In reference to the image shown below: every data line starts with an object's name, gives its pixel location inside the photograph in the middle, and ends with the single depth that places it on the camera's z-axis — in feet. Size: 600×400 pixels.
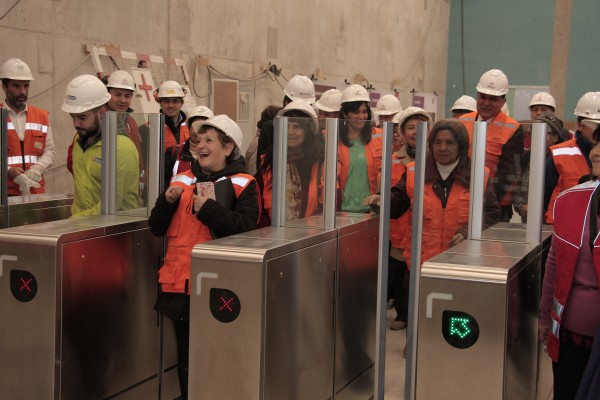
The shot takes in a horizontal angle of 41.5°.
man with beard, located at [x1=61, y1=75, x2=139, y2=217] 13.11
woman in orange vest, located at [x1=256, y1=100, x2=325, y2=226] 12.16
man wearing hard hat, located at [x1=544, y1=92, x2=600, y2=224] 15.28
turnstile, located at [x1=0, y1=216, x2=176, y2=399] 10.78
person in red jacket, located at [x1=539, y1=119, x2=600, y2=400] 9.23
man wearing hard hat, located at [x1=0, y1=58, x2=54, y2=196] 18.84
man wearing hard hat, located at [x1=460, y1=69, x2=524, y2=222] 11.02
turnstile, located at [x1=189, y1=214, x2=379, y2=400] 9.73
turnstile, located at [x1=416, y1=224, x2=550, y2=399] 8.54
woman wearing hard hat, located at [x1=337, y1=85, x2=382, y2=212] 12.86
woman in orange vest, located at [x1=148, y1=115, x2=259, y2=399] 11.32
